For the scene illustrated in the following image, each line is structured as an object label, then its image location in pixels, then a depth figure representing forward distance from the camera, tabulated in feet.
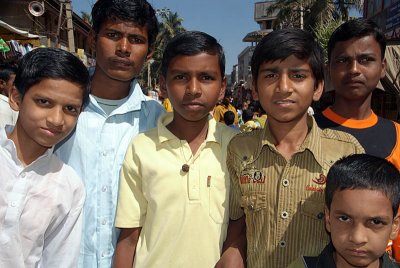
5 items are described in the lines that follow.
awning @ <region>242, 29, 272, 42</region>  122.62
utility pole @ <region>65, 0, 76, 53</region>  39.70
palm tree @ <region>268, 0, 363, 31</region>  74.79
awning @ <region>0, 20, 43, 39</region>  30.40
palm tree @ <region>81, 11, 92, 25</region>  153.58
